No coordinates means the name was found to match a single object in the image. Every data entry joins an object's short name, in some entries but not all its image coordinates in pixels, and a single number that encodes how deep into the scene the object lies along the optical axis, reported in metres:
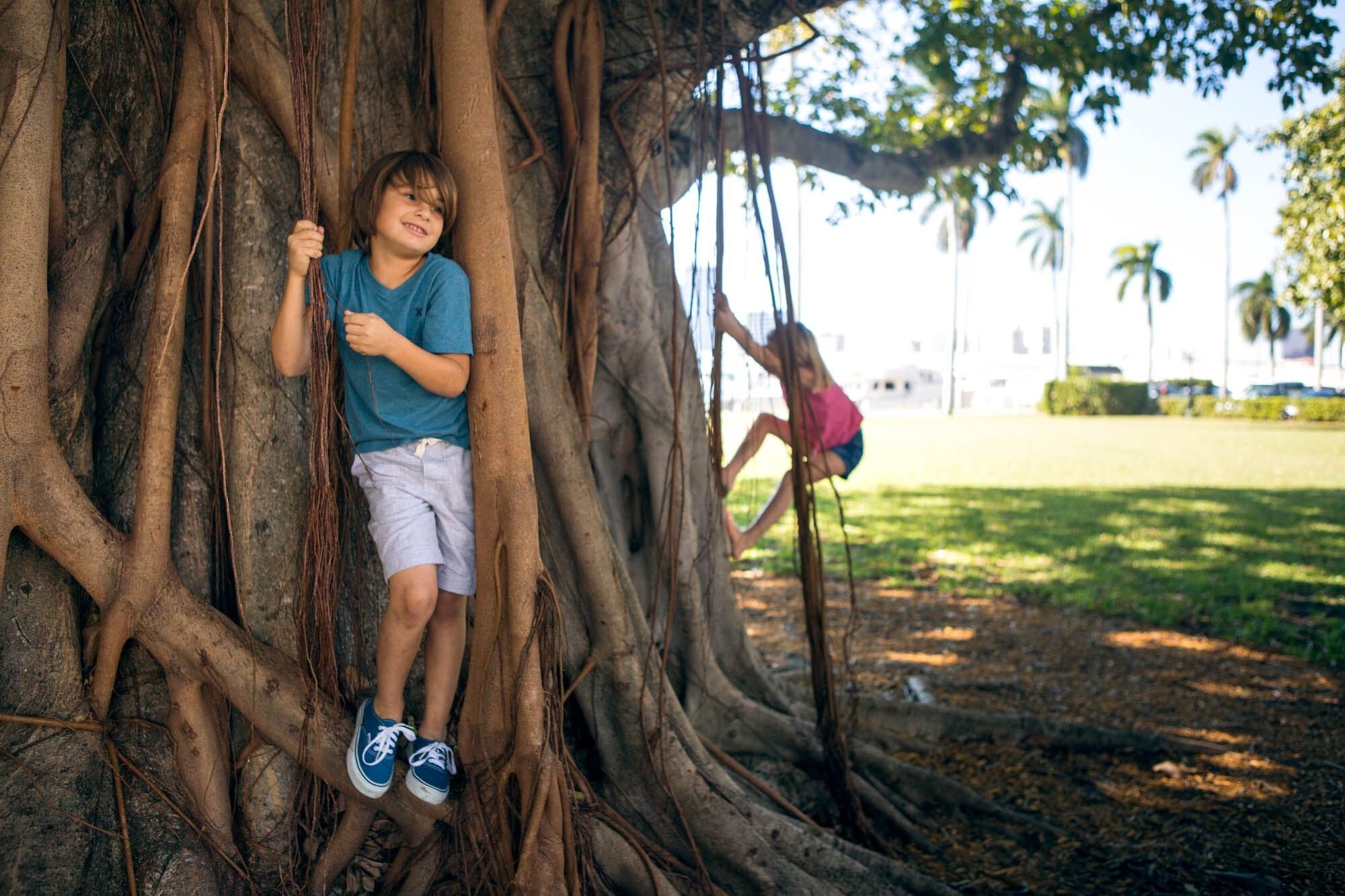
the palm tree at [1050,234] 58.19
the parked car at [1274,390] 45.81
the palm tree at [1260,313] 60.31
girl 3.90
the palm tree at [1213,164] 53.56
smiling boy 2.46
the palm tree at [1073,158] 37.91
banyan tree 2.46
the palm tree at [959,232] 46.78
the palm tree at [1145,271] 55.75
